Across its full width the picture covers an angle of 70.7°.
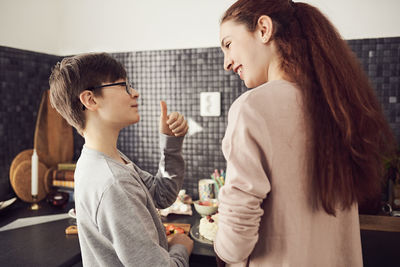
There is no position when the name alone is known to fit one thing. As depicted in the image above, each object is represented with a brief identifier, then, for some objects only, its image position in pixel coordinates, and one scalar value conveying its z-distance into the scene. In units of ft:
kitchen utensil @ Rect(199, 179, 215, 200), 5.07
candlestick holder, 4.95
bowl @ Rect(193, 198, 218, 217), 4.48
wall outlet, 5.42
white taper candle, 4.99
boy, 2.09
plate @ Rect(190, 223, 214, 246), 3.73
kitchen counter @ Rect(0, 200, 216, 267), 3.26
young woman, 1.93
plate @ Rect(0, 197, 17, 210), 4.54
